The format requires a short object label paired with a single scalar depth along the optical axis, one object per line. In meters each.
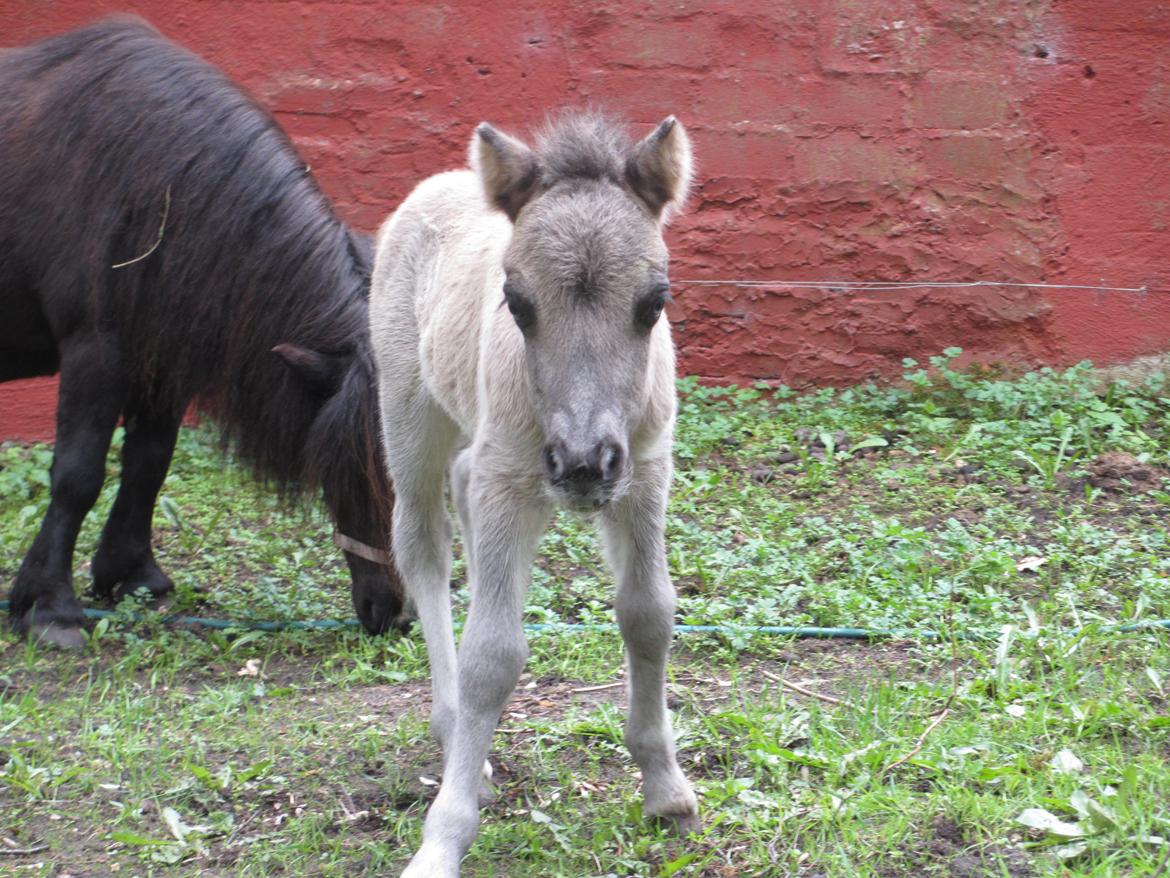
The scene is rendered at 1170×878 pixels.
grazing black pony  5.46
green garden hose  4.49
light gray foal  3.08
